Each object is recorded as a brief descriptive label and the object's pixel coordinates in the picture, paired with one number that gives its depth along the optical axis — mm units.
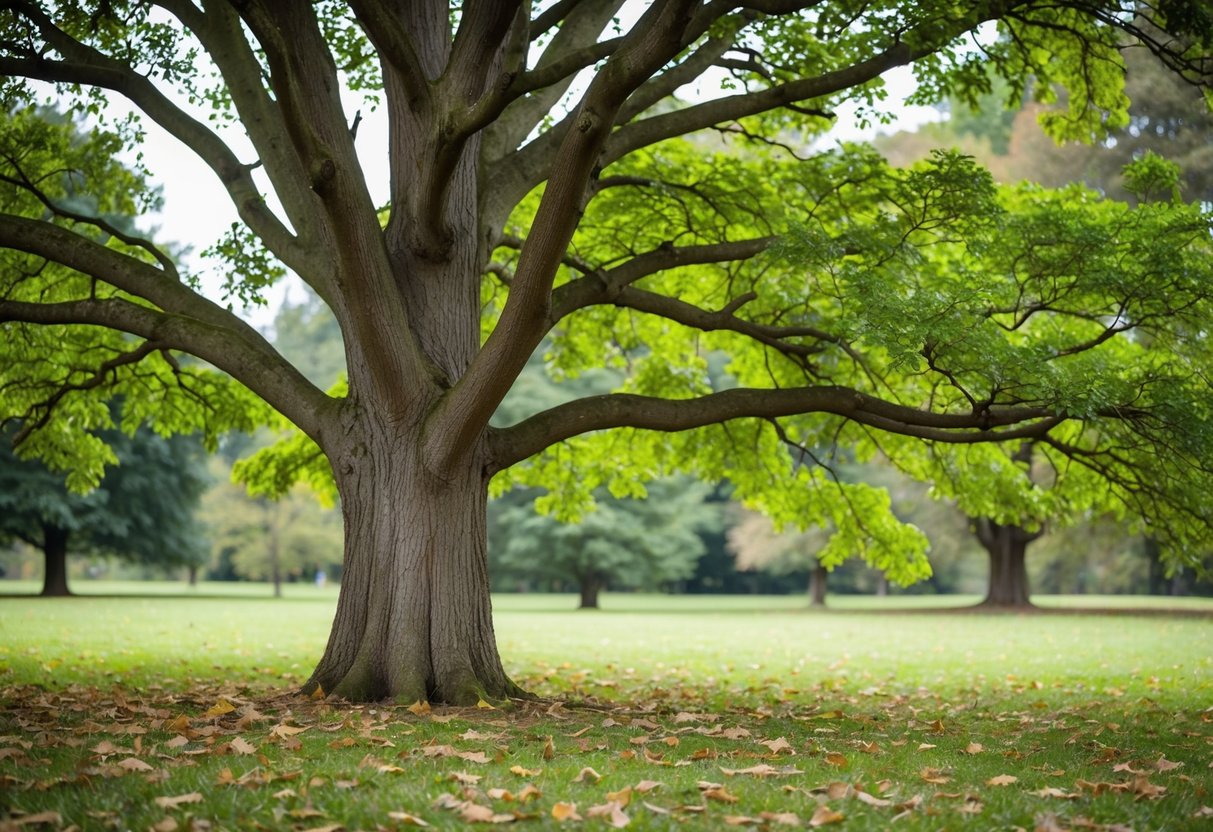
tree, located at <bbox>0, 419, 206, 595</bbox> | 31750
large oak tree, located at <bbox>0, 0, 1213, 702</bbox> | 7426
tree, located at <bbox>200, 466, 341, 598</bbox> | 46031
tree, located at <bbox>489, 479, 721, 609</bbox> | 38281
